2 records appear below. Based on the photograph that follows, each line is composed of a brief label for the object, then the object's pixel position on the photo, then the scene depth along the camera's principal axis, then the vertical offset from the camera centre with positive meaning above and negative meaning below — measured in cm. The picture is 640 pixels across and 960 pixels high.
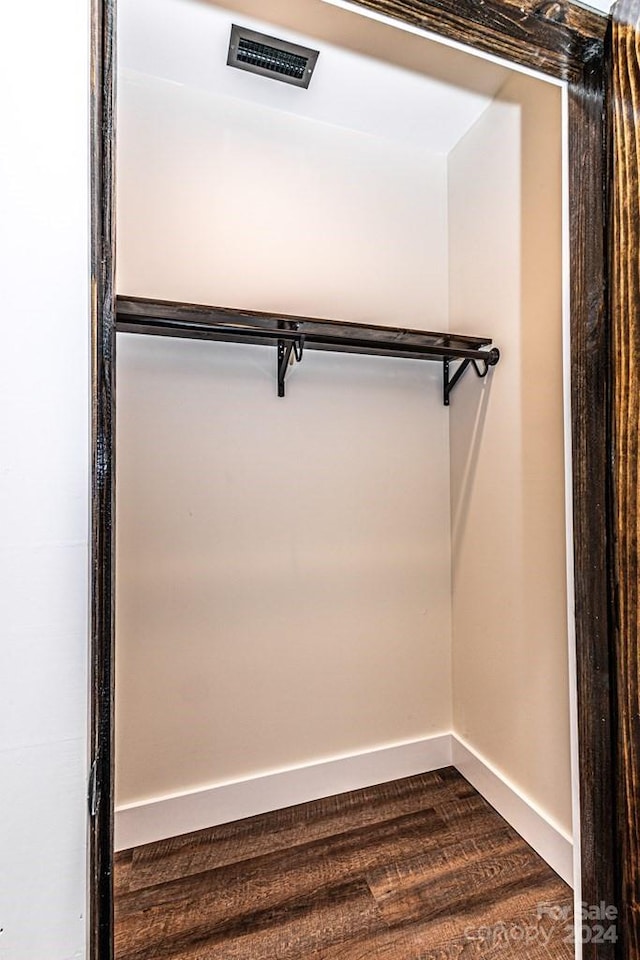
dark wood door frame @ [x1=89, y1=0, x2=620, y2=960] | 77 +26
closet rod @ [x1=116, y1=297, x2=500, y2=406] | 139 +49
